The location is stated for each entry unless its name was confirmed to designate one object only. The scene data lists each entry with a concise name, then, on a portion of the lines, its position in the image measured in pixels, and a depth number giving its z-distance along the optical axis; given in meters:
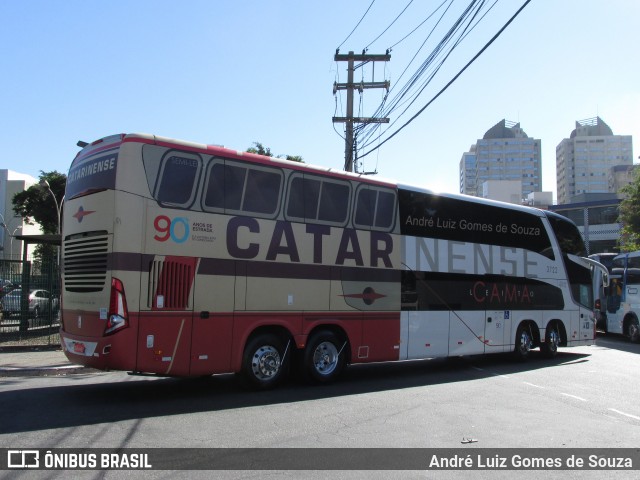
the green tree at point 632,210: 30.45
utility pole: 20.83
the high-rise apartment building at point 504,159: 155.12
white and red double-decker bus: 7.63
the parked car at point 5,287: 14.15
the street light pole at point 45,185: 39.66
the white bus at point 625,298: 20.36
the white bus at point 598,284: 16.25
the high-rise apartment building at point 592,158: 154.38
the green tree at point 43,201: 43.53
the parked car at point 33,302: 14.38
